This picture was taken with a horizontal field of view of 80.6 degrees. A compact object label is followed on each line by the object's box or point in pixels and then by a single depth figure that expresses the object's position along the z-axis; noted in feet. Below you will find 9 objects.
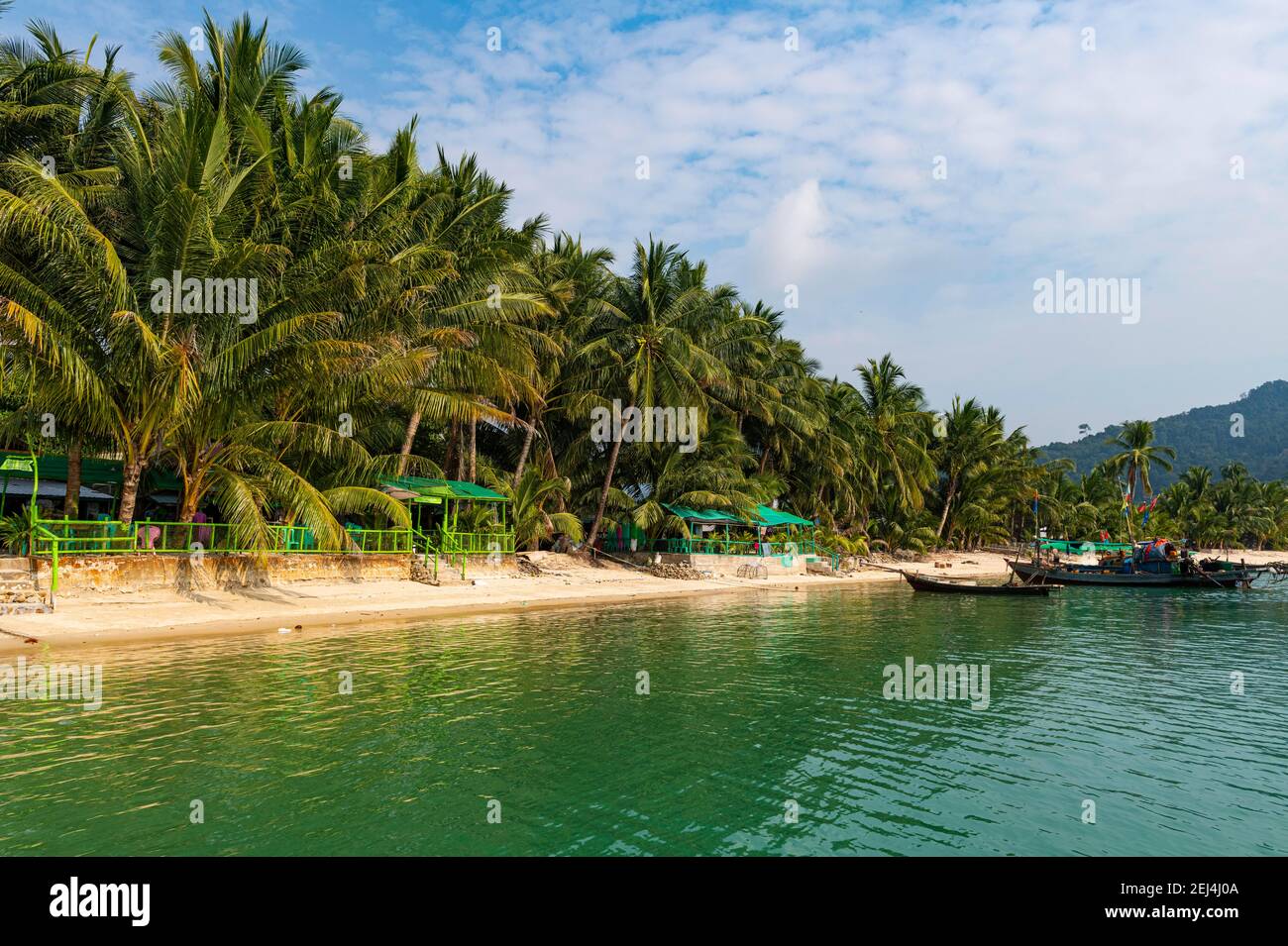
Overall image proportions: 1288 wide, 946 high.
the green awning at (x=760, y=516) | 131.03
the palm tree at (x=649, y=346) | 122.83
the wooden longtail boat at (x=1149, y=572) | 147.64
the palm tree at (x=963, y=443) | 228.22
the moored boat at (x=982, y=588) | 117.91
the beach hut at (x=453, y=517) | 94.12
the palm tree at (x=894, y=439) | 199.82
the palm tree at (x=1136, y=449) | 238.27
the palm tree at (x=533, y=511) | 109.91
